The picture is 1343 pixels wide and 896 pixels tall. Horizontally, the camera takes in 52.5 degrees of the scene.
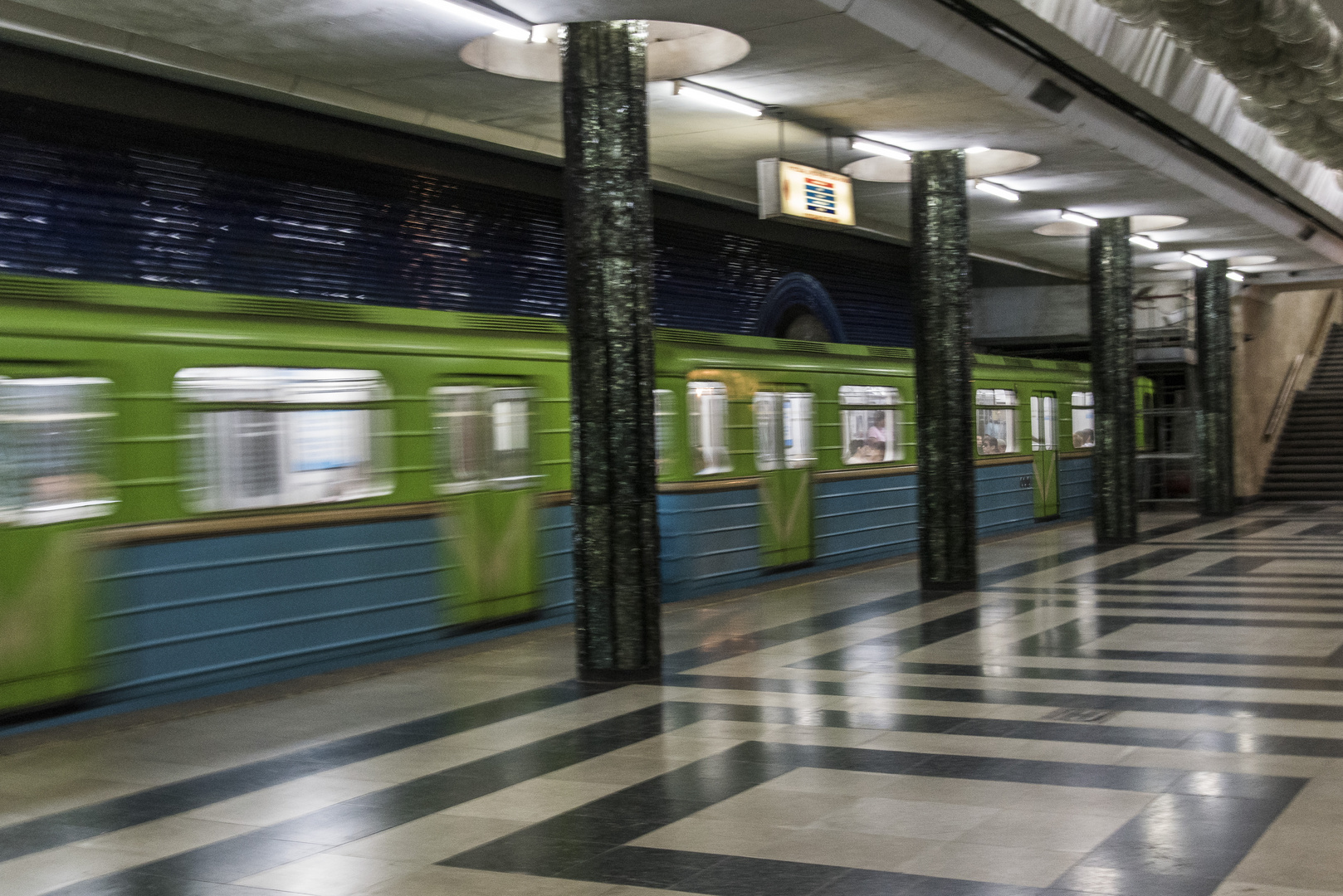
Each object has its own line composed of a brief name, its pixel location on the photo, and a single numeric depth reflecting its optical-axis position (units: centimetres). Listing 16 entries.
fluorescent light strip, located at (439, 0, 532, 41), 786
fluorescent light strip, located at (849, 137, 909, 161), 1189
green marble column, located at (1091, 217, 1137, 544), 1664
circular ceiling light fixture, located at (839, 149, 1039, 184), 1279
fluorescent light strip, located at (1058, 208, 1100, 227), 1644
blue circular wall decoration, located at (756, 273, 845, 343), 1969
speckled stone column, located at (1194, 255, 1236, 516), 2155
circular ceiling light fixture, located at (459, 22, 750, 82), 880
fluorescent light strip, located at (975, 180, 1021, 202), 1429
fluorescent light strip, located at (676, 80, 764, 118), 990
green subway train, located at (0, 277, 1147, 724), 689
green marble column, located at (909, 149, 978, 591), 1220
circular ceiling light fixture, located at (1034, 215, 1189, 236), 1717
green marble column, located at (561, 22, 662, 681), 807
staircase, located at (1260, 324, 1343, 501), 2591
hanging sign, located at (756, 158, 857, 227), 1033
